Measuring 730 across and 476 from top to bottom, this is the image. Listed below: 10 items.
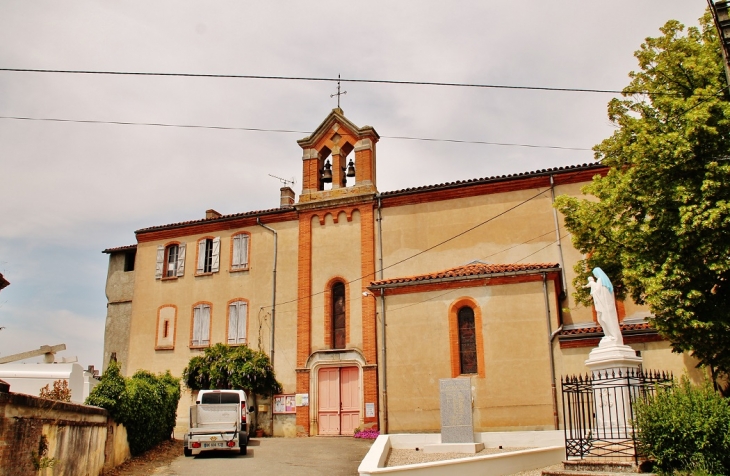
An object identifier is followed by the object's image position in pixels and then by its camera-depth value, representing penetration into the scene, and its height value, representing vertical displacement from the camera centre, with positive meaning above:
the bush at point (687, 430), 9.27 -0.43
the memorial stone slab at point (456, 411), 16.09 -0.19
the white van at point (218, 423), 17.00 -0.42
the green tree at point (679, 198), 13.00 +4.18
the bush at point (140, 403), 14.64 +0.12
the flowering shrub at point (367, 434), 21.78 -0.97
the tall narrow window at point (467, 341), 19.62 +1.86
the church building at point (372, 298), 18.98 +3.77
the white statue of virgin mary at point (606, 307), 12.50 +1.82
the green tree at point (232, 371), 24.36 +1.34
